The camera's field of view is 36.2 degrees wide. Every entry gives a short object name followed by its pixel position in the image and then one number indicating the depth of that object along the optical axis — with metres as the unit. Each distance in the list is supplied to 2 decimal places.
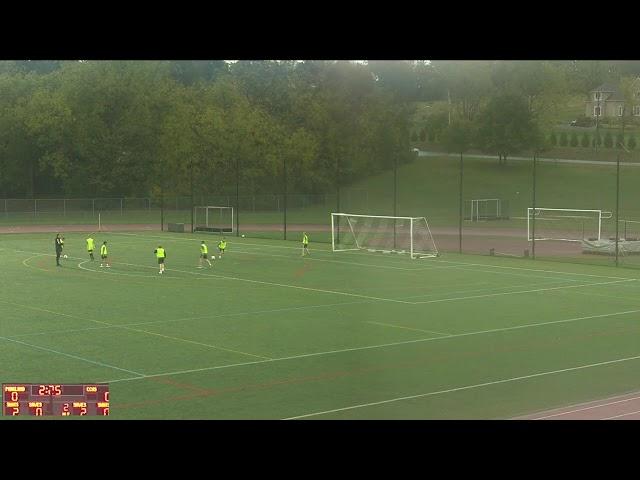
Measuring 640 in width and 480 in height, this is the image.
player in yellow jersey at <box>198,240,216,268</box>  35.78
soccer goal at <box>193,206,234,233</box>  54.48
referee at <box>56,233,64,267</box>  36.75
